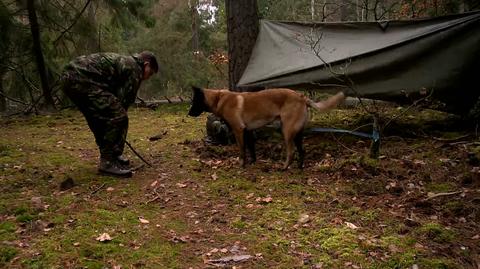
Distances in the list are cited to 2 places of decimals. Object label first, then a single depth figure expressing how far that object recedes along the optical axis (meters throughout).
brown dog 5.76
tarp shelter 6.31
